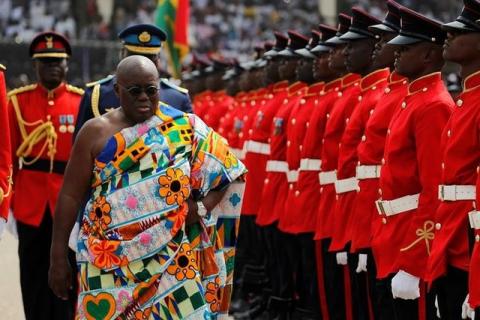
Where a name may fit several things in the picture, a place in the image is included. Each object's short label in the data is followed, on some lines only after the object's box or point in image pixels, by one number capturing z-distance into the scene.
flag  38.94
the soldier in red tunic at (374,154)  14.95
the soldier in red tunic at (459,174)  11.89
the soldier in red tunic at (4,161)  15.58
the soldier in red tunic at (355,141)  16.27
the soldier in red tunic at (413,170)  13.44
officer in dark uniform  15.67
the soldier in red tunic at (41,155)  18.53
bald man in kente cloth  12.69
